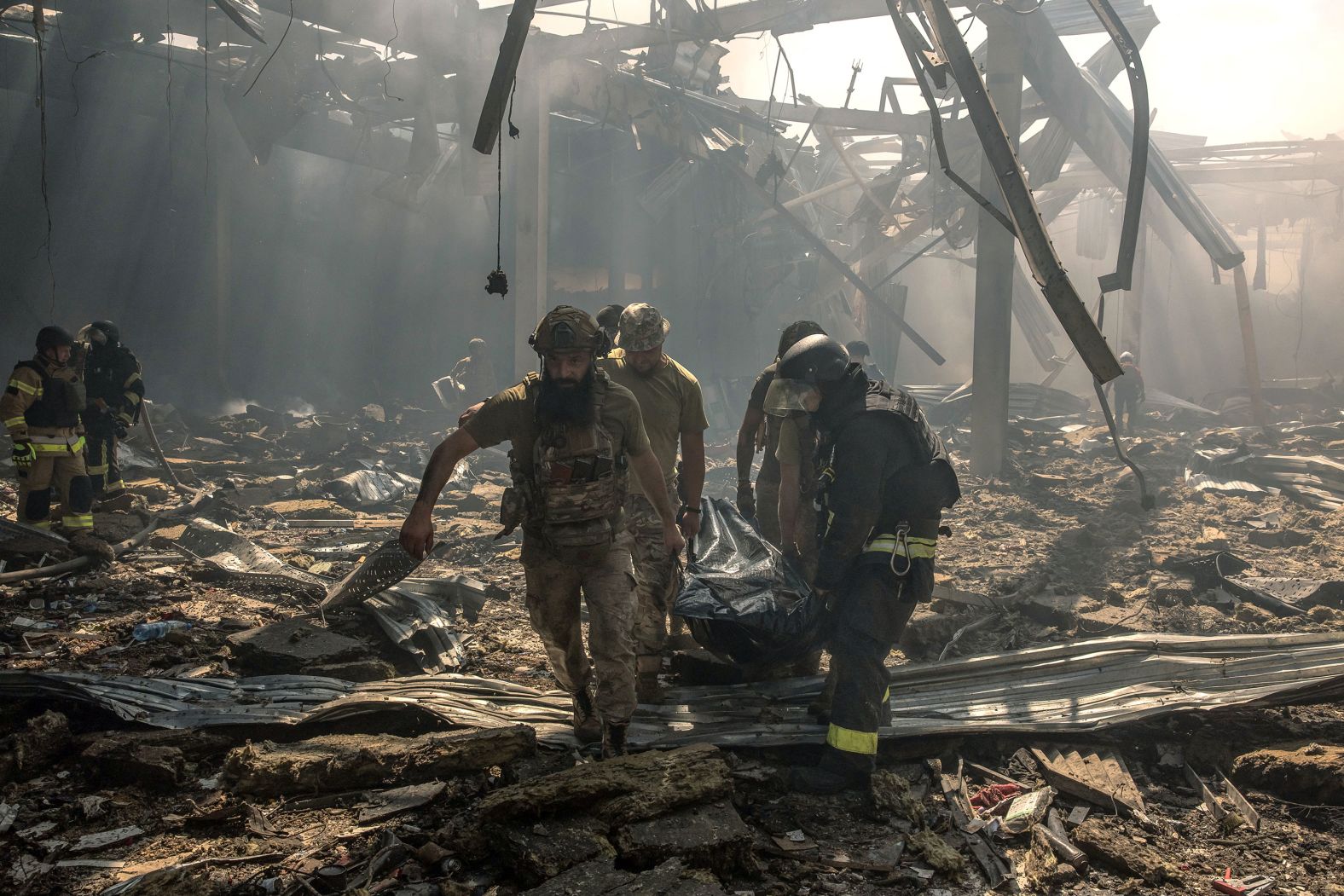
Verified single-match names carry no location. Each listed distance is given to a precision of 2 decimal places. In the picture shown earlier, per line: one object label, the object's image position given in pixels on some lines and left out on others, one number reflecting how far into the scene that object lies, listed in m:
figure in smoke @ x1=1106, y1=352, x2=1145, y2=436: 14.30
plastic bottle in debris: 4.53
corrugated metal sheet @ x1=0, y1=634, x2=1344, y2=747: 3.52
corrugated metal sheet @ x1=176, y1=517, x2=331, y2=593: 5.84
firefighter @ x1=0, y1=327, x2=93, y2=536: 6.34
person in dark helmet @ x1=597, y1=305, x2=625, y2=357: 5.27
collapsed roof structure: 11.02
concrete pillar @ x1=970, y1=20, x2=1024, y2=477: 10.61
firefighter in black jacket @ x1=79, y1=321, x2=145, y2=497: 7.55
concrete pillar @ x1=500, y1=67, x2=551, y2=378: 12.32
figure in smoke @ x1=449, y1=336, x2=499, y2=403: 14.82
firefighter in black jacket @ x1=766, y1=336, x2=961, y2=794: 3.33
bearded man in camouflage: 3.34
